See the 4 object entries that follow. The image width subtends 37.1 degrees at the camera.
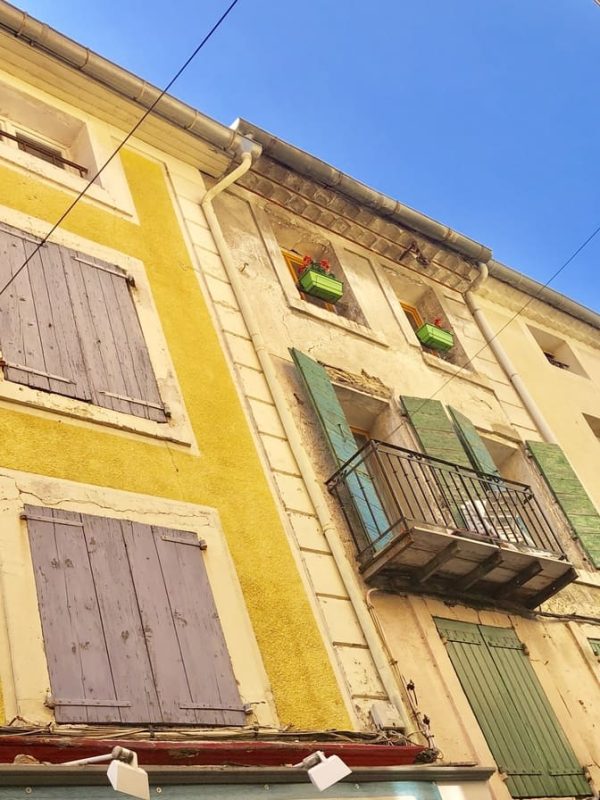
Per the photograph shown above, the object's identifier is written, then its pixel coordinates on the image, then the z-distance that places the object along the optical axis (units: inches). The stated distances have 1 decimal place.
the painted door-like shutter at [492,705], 269.0
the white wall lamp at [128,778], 153.6
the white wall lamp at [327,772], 182.9
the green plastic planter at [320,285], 411.3
